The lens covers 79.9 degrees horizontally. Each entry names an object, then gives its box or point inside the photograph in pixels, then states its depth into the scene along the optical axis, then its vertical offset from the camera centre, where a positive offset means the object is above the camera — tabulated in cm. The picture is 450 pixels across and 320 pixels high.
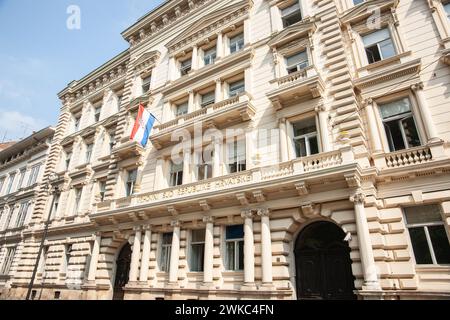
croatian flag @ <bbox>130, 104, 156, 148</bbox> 1580 +838
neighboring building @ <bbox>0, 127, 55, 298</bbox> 2391 +824
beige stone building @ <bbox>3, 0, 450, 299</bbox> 989 +484
